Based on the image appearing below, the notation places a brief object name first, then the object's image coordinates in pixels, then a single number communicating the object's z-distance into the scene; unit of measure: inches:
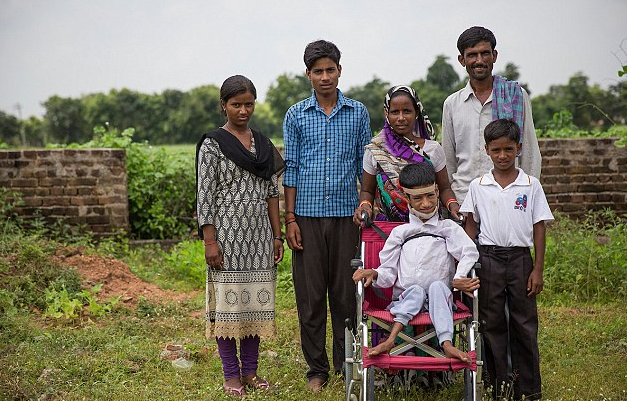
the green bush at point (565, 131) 392.0
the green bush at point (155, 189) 354.6
